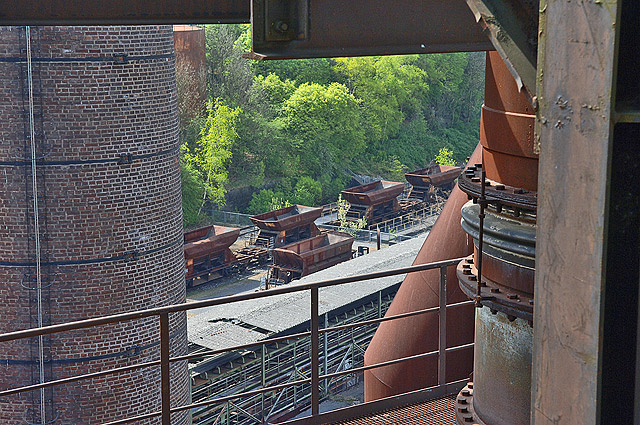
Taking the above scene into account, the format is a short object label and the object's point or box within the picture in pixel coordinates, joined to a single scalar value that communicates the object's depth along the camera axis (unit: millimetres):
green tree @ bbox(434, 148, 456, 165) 43219
